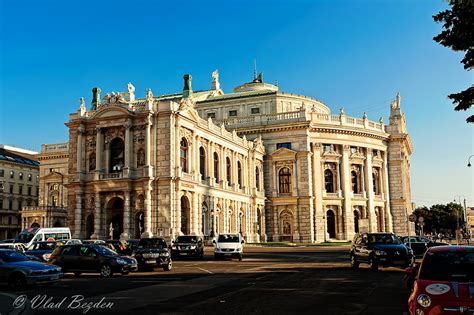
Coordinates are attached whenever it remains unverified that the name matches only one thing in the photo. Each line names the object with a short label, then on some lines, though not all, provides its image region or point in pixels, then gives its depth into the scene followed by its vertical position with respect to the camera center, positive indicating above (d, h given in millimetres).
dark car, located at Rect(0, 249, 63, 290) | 17938 -1705
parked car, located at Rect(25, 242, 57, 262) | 28281 -1392
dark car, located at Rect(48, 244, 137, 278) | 22375 -1623
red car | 8172 -1172
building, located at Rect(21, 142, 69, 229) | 72188 +5716
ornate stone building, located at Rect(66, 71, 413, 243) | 48000 +6522
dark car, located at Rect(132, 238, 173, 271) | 25625 -1778
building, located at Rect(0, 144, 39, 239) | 90188 +7726
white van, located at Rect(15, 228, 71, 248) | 35631 -632
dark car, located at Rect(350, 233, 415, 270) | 23578 -1691
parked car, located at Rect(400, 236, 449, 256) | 35594 -2157
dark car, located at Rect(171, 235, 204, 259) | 34344 -1722
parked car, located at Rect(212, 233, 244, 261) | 33531 -1692
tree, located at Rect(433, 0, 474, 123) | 19547 +7300
